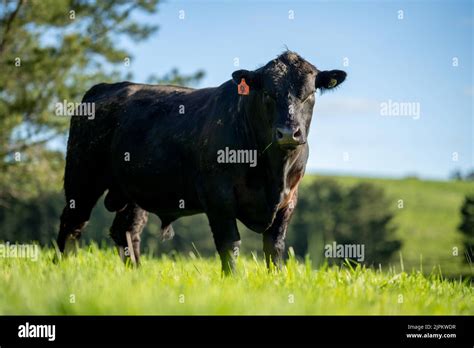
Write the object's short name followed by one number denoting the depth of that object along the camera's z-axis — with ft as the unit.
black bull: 20.43
